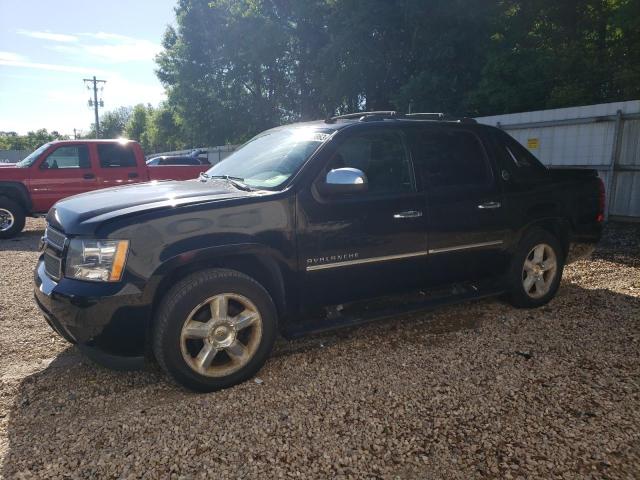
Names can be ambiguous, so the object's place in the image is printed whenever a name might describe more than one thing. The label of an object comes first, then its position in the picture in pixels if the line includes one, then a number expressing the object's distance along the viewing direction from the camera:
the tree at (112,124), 90.68
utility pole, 54.27
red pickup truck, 9.42
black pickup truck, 2.88
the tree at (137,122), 74.86
